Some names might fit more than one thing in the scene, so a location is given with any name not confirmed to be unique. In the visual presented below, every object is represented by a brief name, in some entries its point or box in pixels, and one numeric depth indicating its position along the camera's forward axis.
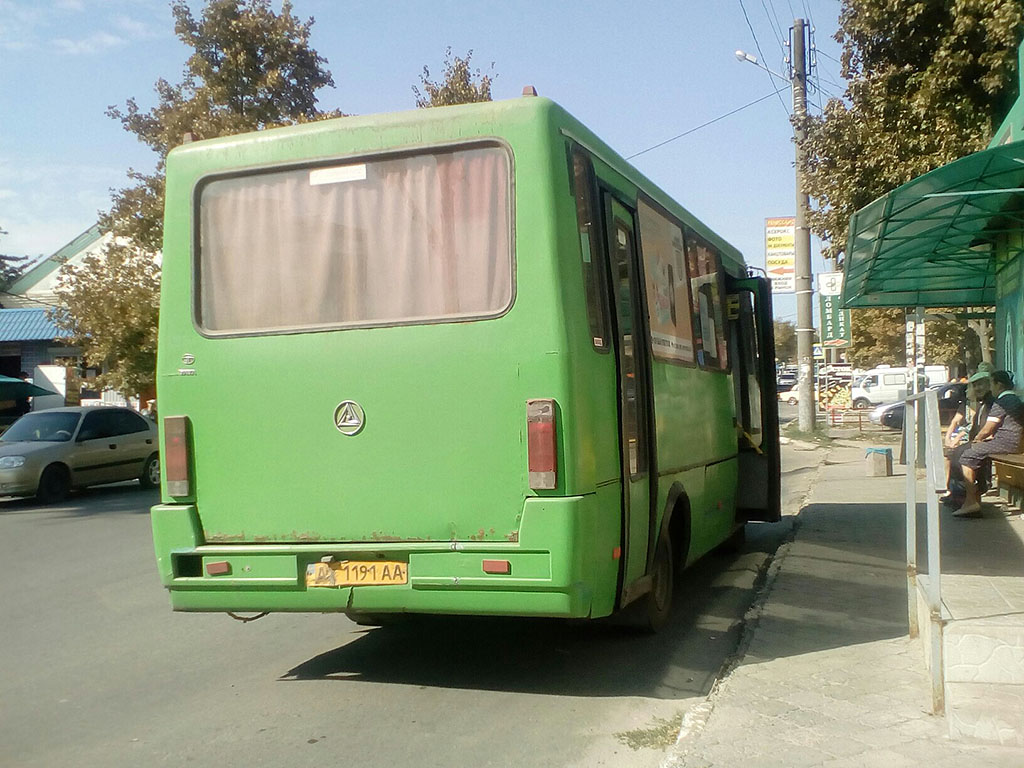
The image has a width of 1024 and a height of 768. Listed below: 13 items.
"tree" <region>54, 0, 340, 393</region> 22.05
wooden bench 11.46
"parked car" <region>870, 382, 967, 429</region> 38.56
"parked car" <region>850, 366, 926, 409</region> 52.19
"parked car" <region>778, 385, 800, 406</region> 66.10
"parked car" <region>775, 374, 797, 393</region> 77.52
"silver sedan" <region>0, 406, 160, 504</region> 17.12
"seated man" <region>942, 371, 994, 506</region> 12.47
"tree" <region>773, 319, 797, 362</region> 115.25
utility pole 24.84
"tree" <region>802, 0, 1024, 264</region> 17.06
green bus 5.33
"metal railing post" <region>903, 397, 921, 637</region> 5.86
